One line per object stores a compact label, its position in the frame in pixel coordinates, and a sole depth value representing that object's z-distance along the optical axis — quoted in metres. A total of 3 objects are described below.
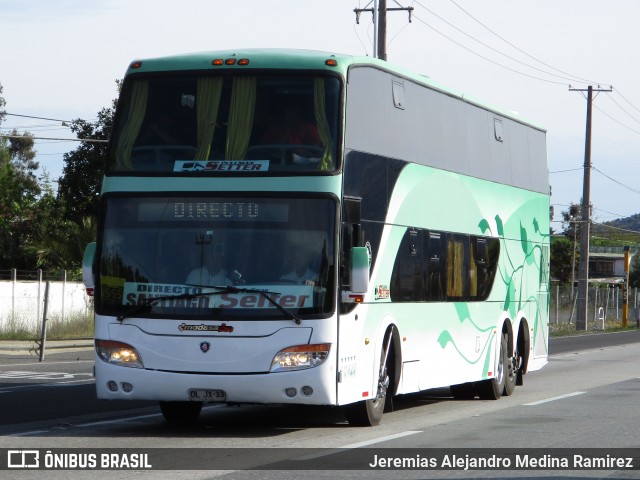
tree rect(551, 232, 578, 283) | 117.19
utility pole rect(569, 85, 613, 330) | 59.41
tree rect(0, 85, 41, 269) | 57.38
